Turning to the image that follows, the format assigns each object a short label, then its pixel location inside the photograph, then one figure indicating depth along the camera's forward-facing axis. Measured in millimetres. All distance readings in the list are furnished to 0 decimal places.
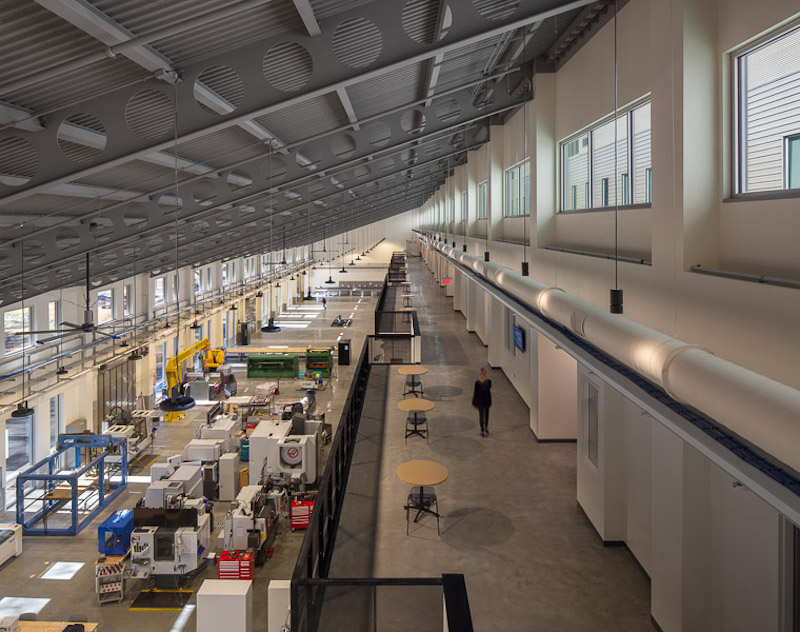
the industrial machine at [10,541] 10398
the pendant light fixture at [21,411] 11680
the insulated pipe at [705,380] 2553
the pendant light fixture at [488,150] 17031
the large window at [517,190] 13566
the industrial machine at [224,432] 14953
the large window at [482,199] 20216
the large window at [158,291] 23036
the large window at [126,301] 20891
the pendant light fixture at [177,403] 6914
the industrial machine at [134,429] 15992
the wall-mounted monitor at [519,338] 14133
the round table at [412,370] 15625
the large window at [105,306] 19753
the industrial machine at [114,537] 9906
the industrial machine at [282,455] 12727
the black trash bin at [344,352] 23234
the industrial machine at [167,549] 9266
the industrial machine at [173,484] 10992
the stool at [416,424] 13094
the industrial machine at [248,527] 9969
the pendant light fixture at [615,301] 5254
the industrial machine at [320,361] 21359
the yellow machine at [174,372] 19578
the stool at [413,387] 16078
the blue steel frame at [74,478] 11656
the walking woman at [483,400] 12812
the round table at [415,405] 12499
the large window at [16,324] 15055
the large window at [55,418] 17250
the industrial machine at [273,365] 20938
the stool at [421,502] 9391
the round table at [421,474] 8906
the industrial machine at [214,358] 23328
